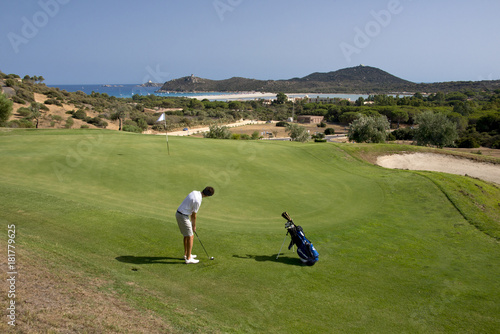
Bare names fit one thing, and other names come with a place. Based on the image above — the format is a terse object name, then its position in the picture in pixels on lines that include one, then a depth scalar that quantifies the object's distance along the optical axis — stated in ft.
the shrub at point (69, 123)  176.82
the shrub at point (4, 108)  114.93
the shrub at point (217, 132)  154.81
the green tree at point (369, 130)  166.09
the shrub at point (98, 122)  211.43
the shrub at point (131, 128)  196.91
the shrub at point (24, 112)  179.63
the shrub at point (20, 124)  125.56
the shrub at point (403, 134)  247.70
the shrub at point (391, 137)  239.69
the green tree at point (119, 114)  225.41
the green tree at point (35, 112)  180.88
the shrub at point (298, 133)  189.37
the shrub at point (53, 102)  233.96
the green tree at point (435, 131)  168.66
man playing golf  25.40
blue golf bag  27.35
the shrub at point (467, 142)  201.45
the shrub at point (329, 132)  296.10
